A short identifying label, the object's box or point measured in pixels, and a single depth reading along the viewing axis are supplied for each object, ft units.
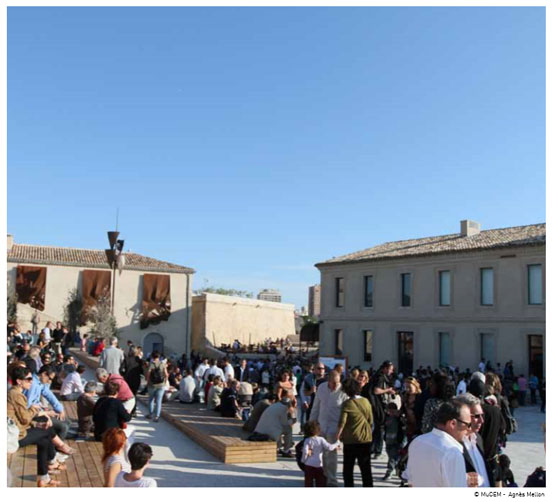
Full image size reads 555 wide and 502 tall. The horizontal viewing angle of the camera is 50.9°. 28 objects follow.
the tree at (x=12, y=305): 124.16
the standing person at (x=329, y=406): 26.23
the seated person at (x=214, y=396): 44.06
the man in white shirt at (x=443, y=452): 12.73
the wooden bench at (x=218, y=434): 29.50
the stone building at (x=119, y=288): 131.13
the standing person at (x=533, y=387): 72.49
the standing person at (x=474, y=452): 14.94
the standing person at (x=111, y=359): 45.85
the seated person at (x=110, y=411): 27.27
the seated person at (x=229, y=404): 41.34
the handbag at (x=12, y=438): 20.33
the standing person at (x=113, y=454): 16.67
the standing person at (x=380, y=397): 29.53
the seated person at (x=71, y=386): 42.45
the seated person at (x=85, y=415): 31.14
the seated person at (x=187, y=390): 48.26
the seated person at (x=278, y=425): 31.45
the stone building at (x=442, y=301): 83.76
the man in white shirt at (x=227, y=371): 50.72
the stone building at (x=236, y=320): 153.17
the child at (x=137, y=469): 15.08
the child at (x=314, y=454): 23.24
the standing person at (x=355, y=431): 23.13
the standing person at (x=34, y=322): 98.86
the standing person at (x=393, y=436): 27.73
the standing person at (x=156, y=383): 39.86
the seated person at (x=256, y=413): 33.09
